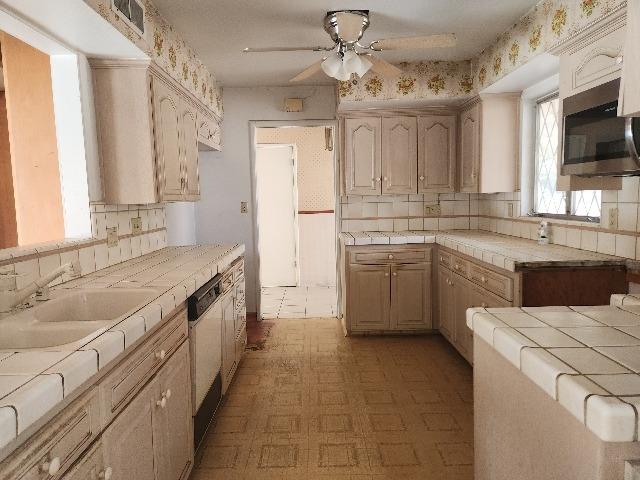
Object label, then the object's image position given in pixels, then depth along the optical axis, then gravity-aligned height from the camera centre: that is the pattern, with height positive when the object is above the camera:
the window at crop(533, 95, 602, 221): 3.01 +0.12
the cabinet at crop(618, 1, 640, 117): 1.10 +0.31
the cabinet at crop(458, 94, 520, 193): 3.64 +0.43
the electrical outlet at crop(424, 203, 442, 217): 4.49 -0.14
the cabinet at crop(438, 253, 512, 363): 2.96 -0.81
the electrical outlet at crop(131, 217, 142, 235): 2.89 -0.14
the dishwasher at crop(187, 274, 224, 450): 2.09 -0.77
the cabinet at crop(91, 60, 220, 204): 2.50 +0.42
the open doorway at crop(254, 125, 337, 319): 6.15 -0.14
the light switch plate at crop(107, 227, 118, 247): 2.55 -0.19
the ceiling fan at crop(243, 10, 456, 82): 2.45 +0.84
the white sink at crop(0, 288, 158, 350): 1.42 -0.40
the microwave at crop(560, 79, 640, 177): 1.63 +0.23
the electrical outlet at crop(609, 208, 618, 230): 2.46 -0.15
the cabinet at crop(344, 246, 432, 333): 3.92 -0.81
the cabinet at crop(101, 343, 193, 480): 1.27 -0.76
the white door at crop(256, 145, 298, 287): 6.14 -0.20
